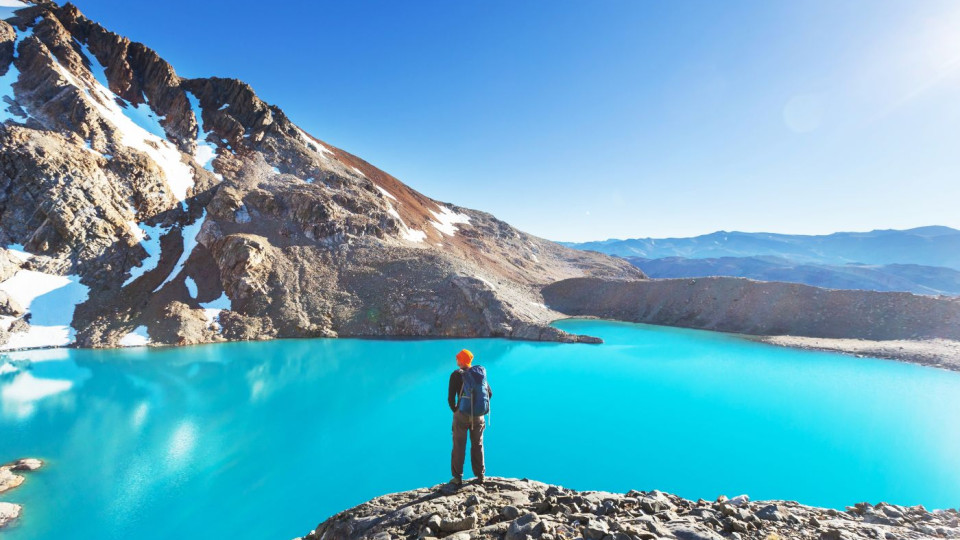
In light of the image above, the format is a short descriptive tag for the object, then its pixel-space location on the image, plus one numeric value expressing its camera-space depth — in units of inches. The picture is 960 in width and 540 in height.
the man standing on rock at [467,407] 225.5
